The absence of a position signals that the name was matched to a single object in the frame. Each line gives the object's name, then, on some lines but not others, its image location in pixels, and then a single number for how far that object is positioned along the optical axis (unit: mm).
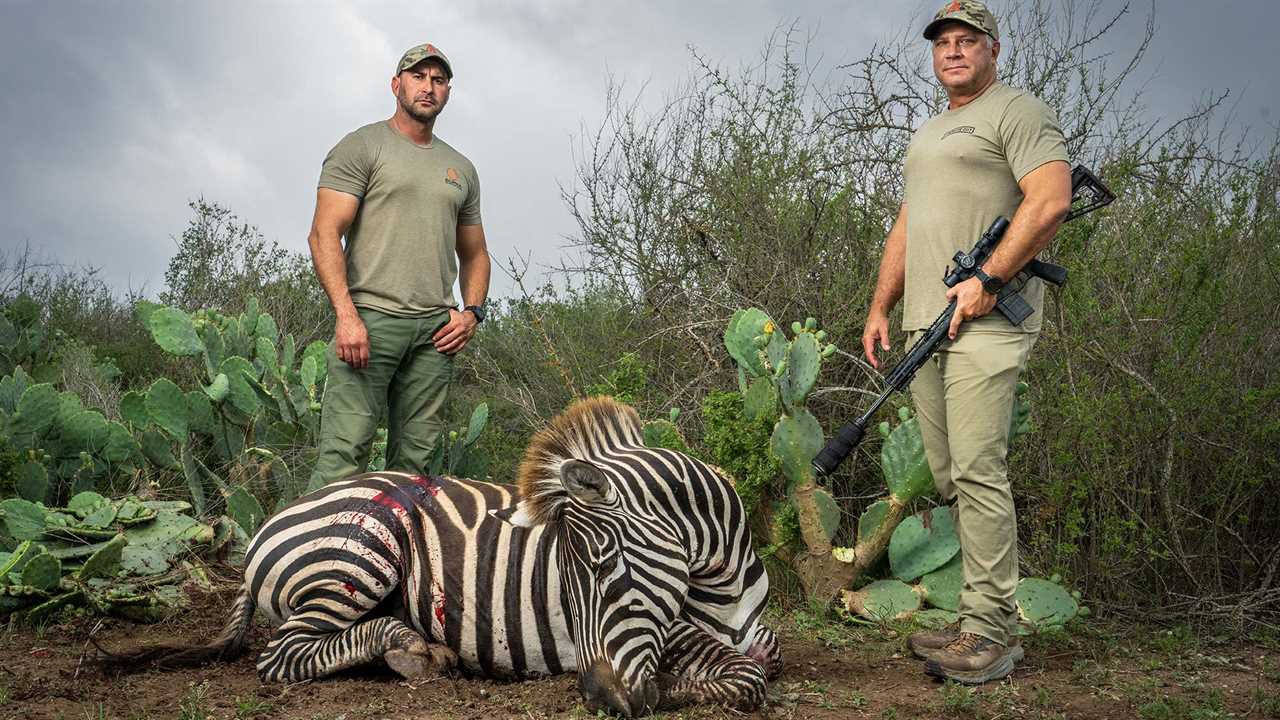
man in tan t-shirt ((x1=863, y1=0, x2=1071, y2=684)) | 4137
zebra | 3424
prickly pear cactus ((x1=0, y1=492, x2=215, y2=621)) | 5359
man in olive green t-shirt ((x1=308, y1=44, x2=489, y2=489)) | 5227
